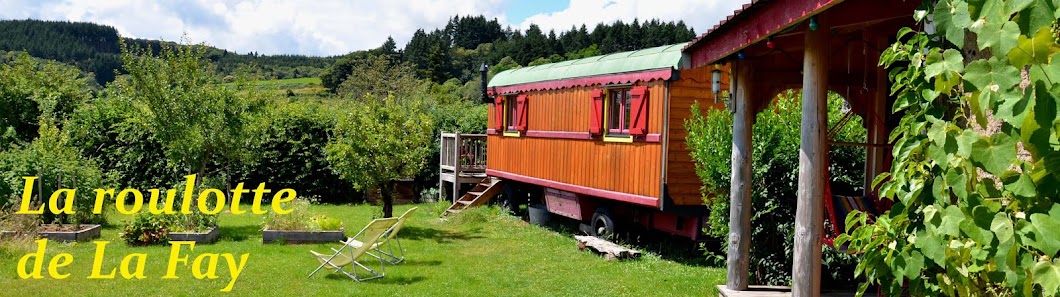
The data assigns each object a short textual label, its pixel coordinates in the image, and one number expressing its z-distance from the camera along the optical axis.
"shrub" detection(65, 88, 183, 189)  17.69
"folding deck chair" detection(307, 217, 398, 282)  9.11
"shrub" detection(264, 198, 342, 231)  12.02
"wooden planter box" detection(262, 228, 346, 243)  11.73
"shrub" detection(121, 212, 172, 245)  11.33
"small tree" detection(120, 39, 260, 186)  12.13
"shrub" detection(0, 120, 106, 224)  12.27
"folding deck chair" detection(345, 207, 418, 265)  9.77
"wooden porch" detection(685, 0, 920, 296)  5.02
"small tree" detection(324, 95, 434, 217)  12.75
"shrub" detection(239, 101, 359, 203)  18.78
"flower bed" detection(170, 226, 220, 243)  11.55
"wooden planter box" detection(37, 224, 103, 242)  11.42
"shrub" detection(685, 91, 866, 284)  7.98
